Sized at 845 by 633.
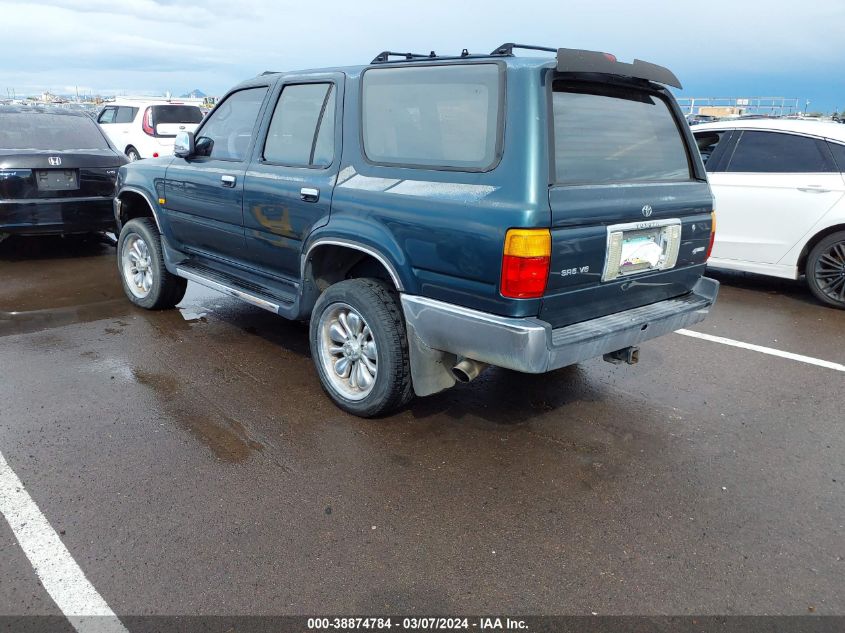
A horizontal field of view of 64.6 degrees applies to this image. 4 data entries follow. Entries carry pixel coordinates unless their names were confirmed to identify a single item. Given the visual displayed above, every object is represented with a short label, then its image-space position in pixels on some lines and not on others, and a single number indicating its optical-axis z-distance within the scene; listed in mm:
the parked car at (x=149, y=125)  15914
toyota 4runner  3031
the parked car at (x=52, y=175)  7102
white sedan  6242
